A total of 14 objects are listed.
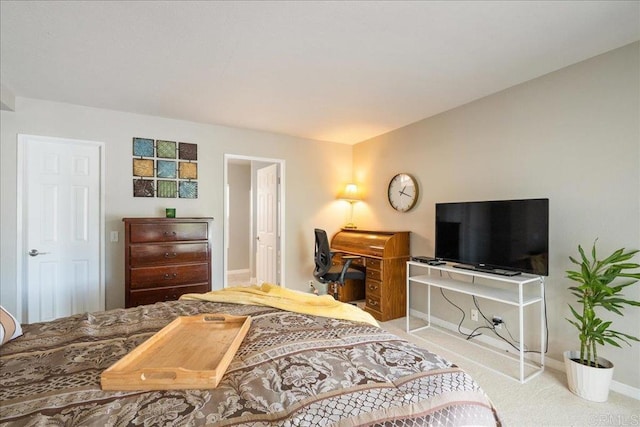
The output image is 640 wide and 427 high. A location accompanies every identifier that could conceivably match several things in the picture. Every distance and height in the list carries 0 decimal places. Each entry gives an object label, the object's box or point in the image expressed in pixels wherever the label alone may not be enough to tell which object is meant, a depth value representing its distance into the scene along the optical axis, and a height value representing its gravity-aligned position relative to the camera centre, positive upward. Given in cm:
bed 85 -59
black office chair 359 -70
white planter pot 201 -117
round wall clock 381 +28
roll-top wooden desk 361 -74
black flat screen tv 240 -20
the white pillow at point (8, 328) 132 -55
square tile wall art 353 +55
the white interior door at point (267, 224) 454 -20
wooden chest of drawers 298 -49
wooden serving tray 99 -59
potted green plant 198 -76
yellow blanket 174 -59
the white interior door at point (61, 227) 309 -17
